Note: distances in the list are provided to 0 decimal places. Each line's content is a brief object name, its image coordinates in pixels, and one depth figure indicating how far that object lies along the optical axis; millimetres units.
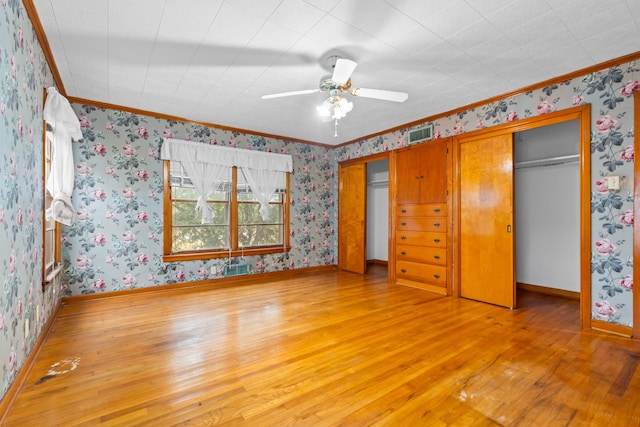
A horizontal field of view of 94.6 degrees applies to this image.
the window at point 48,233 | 2572
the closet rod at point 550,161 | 3881
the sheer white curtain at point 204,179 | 4410
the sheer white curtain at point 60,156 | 2521
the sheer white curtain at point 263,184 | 4988
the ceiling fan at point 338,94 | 2656
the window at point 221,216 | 4348
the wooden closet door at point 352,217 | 5527
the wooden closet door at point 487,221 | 3508
